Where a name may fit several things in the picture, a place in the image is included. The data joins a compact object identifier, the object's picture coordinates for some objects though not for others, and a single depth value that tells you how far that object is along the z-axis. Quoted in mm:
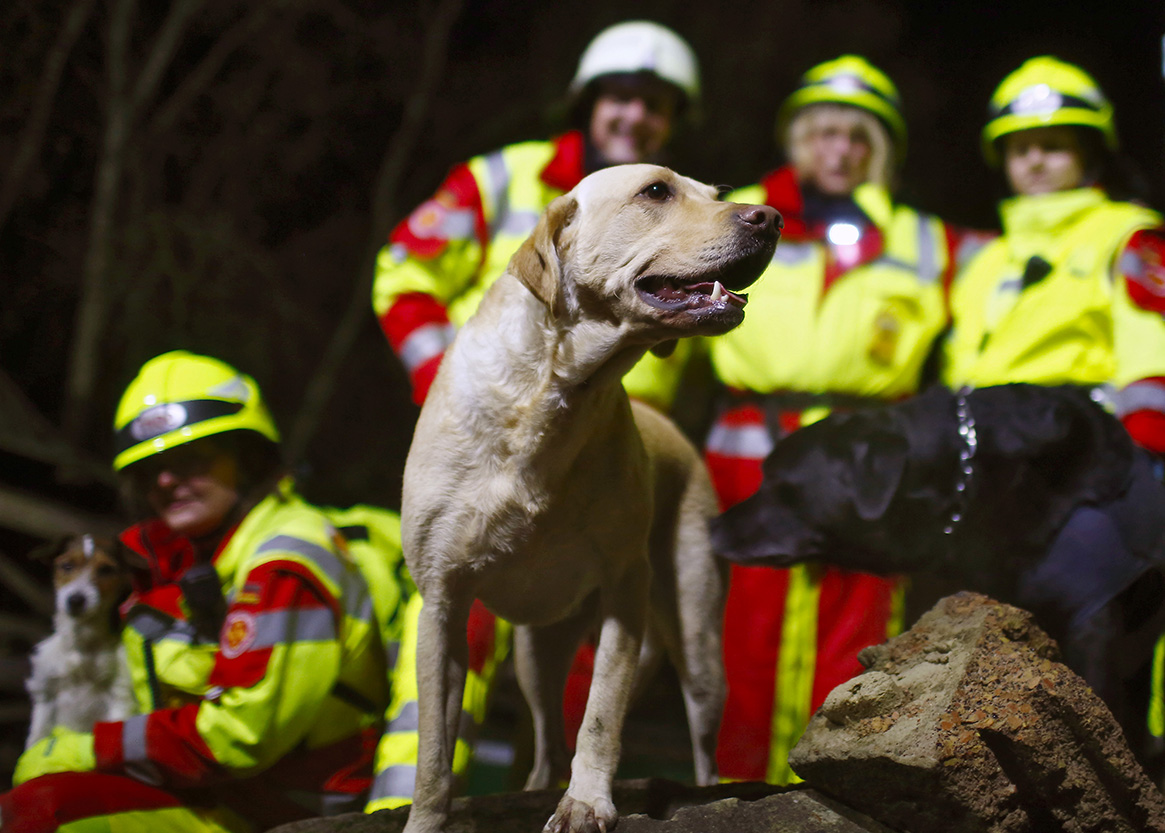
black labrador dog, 2178
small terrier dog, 2791
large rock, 1644
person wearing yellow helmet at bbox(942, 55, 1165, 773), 2244
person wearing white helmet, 2980
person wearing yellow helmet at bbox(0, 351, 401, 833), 2379
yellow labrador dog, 1702
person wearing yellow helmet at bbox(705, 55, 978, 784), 3104
